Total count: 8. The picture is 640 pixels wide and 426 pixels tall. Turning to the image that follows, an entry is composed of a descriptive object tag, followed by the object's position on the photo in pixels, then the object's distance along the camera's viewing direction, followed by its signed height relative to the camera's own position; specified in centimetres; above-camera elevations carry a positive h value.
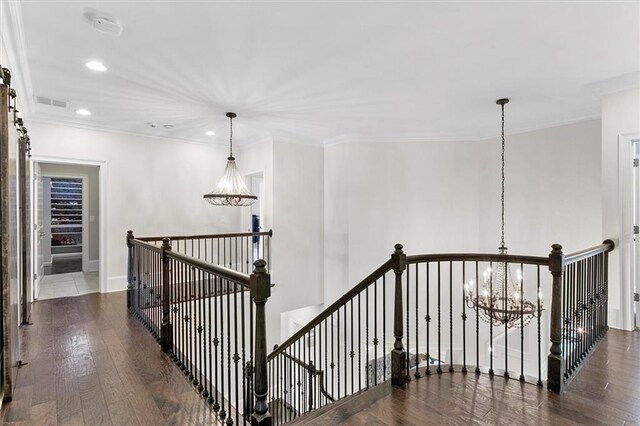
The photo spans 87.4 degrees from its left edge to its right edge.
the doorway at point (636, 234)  357 -24
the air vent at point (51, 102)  416 +142
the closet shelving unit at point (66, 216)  874 -9
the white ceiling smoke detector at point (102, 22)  243 +143
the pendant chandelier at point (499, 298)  317 -98
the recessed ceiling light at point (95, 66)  320 +143
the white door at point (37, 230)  492 -27
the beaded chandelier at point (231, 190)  498 +34
